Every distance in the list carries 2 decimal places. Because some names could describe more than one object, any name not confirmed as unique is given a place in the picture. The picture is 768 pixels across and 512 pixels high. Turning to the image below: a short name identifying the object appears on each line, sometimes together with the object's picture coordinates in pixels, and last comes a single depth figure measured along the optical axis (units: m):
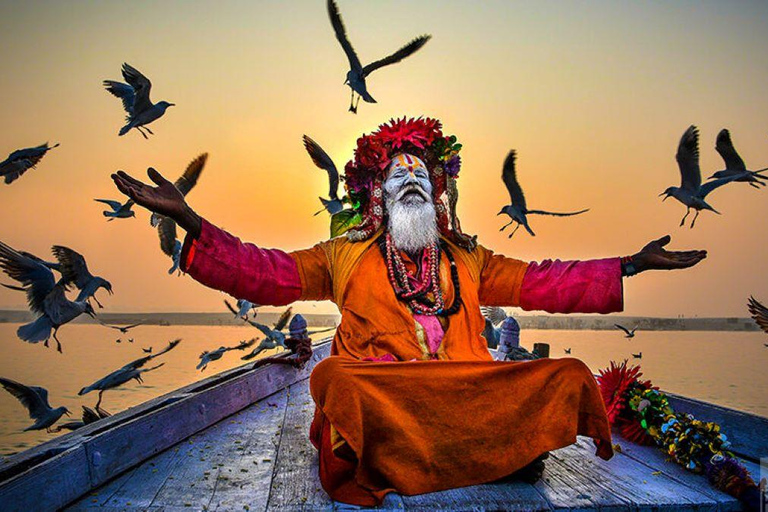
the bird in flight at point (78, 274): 6.07
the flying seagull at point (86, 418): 3.98
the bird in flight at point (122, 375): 5.38
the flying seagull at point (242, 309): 9.66
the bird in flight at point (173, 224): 7.12
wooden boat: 1.97
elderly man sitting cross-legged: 2.17
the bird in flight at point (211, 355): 8.45
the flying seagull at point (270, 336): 9.10
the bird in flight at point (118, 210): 6.88
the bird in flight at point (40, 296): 5.11
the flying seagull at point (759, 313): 3.49
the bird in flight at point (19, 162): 5.23
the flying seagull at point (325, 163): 6.82
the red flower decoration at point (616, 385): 3.13
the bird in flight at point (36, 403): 4.91
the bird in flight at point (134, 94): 6.60
